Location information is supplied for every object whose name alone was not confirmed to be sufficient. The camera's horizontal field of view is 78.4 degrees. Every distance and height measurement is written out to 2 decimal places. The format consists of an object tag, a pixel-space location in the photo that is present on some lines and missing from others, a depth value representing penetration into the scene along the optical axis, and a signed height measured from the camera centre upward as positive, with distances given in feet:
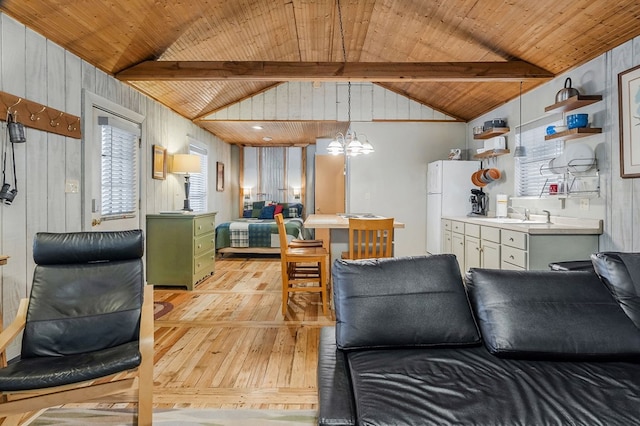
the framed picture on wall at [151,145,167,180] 16.25 +2.09
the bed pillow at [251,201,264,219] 29.13 +0.28
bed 23.13 -1.45
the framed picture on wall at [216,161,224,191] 25.50 +2.36
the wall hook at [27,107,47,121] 9.45 +2.33
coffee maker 18.76 +0.48
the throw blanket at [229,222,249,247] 23.41 -1.39
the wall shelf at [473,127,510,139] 16.87 +3.49
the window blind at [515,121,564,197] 14.46 +2.04
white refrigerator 19.44 +1.20
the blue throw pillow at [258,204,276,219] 27.99 -0.01
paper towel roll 16.63 +0.30
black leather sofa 4.25 -1.94
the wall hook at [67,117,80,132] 11.03 +2.41
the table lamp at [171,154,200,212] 17.90 +2.16
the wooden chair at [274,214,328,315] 12.47 -1.55
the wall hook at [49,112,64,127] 10.23 +2.37
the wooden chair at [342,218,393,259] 11.75 -0.83
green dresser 15.74 -1.51
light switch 11.04 +0.73
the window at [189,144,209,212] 21.29 +1.51
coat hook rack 8.70 +2.37
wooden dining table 12.85 -0.48
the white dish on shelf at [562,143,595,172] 11.71 +1.66
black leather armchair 5.82 -2.07
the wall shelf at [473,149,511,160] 16.87 +2.63
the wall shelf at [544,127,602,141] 11.52 +2.40
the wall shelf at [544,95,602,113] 11.46 +3.30
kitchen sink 13.96 -0.34
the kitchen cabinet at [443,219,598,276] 11.68 -1.11
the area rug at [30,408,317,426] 6.63 -3.56
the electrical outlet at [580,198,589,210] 12.14 +0.27
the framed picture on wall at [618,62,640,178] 10.17 +2.43
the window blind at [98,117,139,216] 13.07 +1.52
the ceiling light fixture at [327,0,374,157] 14.04 +2.45
